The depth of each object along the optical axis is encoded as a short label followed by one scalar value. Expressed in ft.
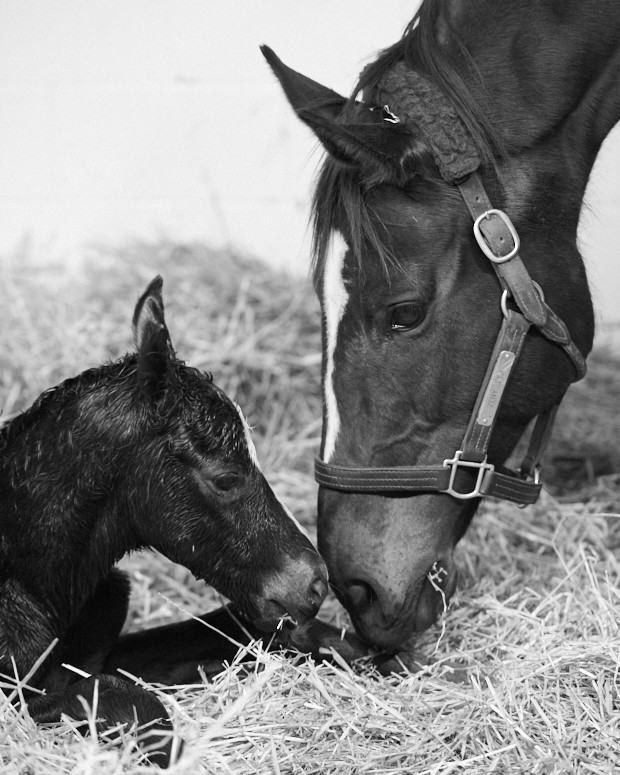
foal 8.50
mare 8.54
